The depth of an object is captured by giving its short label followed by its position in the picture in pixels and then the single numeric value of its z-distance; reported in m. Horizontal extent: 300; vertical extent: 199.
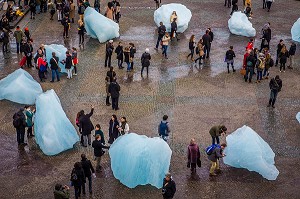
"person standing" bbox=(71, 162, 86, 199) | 15.49
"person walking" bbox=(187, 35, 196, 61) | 25.41
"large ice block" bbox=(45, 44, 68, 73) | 24.38
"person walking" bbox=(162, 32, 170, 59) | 25.59
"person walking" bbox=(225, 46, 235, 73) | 24.17
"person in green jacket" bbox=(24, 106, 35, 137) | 18.89
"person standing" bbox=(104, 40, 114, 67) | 24.70
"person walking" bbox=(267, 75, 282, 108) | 21.11
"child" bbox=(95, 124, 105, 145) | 17.45
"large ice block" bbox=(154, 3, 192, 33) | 28.94
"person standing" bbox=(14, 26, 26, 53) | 26.33
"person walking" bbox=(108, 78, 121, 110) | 20.94
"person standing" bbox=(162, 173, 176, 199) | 14.94
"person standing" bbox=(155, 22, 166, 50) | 26.55
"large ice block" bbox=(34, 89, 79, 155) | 18.41
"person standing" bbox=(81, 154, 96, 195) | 15.78
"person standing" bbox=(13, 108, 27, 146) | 18.55
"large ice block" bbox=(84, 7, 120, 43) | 27.73
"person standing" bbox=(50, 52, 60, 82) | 23.28
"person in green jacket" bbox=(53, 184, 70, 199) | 14.60
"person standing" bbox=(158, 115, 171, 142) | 18.39
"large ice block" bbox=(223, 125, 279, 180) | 17.09
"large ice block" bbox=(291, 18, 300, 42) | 28.27
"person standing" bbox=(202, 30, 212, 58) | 25.52
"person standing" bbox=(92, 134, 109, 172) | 16.91
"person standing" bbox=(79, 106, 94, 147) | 18.31
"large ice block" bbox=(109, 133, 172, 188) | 16.48
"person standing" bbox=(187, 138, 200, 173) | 16.97
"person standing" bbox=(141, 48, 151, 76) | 23.81
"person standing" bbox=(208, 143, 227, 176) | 16.81
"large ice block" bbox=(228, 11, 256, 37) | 28.69
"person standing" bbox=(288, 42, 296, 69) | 24.77
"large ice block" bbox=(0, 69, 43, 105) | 21.84
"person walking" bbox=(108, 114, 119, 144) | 18.33
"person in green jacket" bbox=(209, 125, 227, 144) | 18.06
